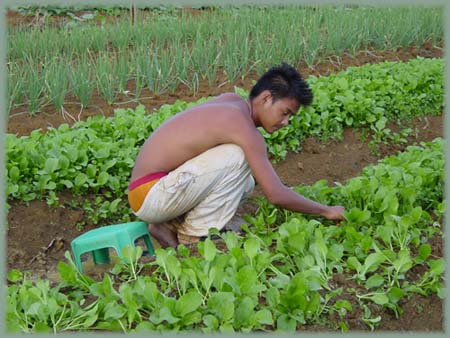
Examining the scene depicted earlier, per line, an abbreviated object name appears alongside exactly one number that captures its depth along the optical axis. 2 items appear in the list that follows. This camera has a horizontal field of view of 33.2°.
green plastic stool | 3.51
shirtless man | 3.51
